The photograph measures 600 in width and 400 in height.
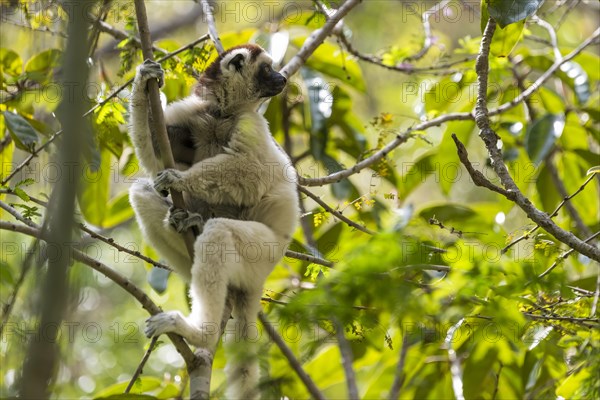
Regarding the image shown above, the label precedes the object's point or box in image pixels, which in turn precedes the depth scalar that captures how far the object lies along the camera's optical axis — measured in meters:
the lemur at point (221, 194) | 10.84
